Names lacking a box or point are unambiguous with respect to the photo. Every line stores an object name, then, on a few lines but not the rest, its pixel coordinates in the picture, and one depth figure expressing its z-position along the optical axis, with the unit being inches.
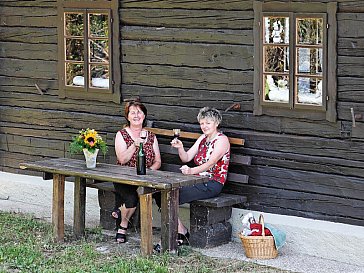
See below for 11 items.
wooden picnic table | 436.8
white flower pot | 464.9
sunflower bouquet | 464.9
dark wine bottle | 447.7
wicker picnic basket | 436.8
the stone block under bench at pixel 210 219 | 456.5
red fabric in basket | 439.7
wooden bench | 457.0
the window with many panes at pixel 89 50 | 510.3
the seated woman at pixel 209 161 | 456.5
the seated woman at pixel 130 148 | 478.8
